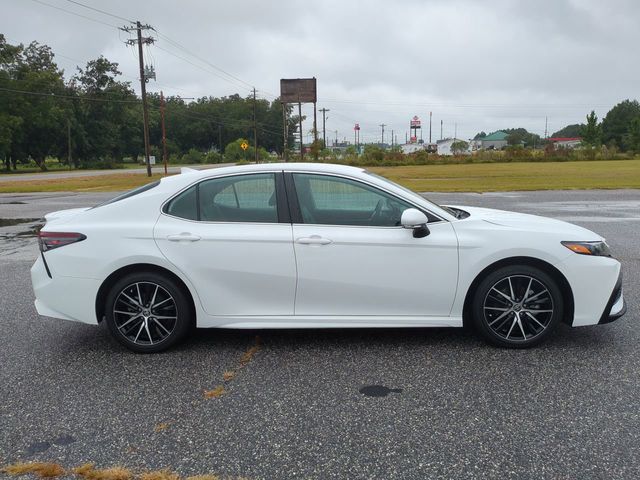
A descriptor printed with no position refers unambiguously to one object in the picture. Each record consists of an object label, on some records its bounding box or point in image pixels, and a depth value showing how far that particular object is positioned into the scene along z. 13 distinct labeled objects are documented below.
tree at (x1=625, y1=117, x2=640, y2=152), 88.34
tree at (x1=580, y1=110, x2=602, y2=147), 101.48
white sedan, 4.06
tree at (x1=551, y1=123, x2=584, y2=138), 190.25
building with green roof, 161.62
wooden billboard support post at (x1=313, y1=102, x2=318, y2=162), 48.59
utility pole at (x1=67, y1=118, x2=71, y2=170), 76.99
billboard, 51.47
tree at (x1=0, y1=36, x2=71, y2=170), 65.44
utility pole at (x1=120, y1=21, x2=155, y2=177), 40.90
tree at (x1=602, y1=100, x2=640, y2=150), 120.44
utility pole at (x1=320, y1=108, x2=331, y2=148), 98.28
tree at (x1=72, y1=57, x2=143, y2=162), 84.19
